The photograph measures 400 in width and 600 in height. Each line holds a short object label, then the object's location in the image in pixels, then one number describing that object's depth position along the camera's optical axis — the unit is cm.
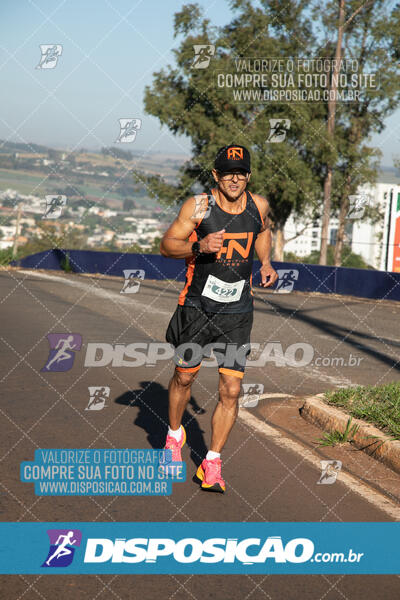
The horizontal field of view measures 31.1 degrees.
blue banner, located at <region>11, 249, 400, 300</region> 2187
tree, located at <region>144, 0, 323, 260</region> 3906
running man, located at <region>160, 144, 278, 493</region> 446
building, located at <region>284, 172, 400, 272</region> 2069
